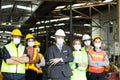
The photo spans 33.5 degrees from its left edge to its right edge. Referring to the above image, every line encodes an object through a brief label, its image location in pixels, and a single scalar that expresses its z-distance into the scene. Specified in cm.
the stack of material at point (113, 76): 585
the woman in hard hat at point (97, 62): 473
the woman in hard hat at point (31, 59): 508
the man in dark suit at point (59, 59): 438
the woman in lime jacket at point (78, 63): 466
